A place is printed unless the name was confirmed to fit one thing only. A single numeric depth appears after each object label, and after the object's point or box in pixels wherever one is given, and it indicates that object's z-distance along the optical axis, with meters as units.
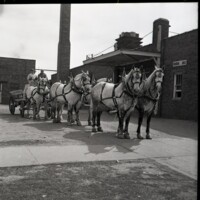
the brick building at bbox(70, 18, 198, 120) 16.02
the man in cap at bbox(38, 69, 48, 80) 16.29
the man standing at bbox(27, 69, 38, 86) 17.23
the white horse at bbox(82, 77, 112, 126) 12.84
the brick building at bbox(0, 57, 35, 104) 40.84
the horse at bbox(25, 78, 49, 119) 15.05
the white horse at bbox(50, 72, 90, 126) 11.96
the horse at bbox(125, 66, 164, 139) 9.38
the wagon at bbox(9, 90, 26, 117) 16.92
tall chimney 29.94
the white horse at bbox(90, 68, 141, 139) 9.04
